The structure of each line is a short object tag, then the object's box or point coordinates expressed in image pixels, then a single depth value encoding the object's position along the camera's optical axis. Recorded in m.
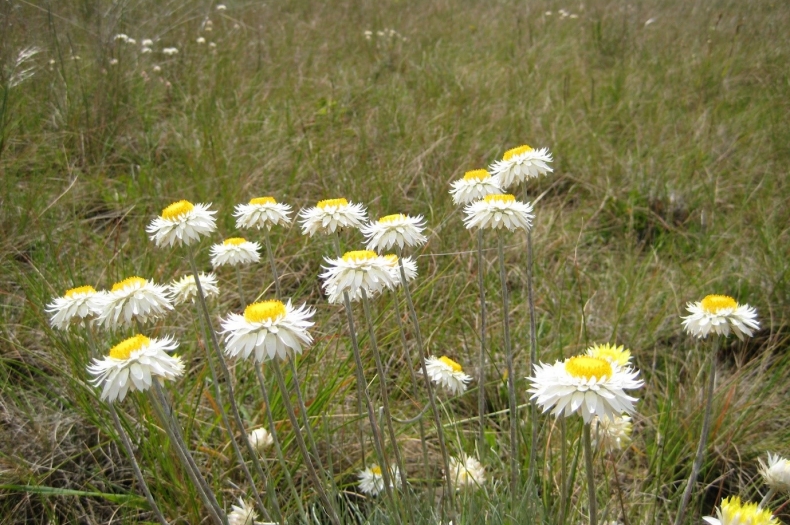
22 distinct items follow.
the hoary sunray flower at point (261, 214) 0.60
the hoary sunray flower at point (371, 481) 0.60
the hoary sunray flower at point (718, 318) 0.54
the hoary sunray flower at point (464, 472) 0.59
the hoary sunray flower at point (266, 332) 0.50
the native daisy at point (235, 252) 0.62
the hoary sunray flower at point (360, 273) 0.53
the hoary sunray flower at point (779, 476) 0.53
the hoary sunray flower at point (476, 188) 0.61
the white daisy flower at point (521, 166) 0.61
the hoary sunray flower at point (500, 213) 0.57
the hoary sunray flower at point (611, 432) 0.58
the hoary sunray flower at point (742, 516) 0.48
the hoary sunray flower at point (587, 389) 0.48
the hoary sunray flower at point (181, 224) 0.57
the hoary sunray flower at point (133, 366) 0.50
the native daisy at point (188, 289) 0.61
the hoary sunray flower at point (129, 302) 0.55
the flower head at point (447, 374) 0.61
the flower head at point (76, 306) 0.56
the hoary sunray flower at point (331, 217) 0.57
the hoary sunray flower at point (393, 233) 0.56
